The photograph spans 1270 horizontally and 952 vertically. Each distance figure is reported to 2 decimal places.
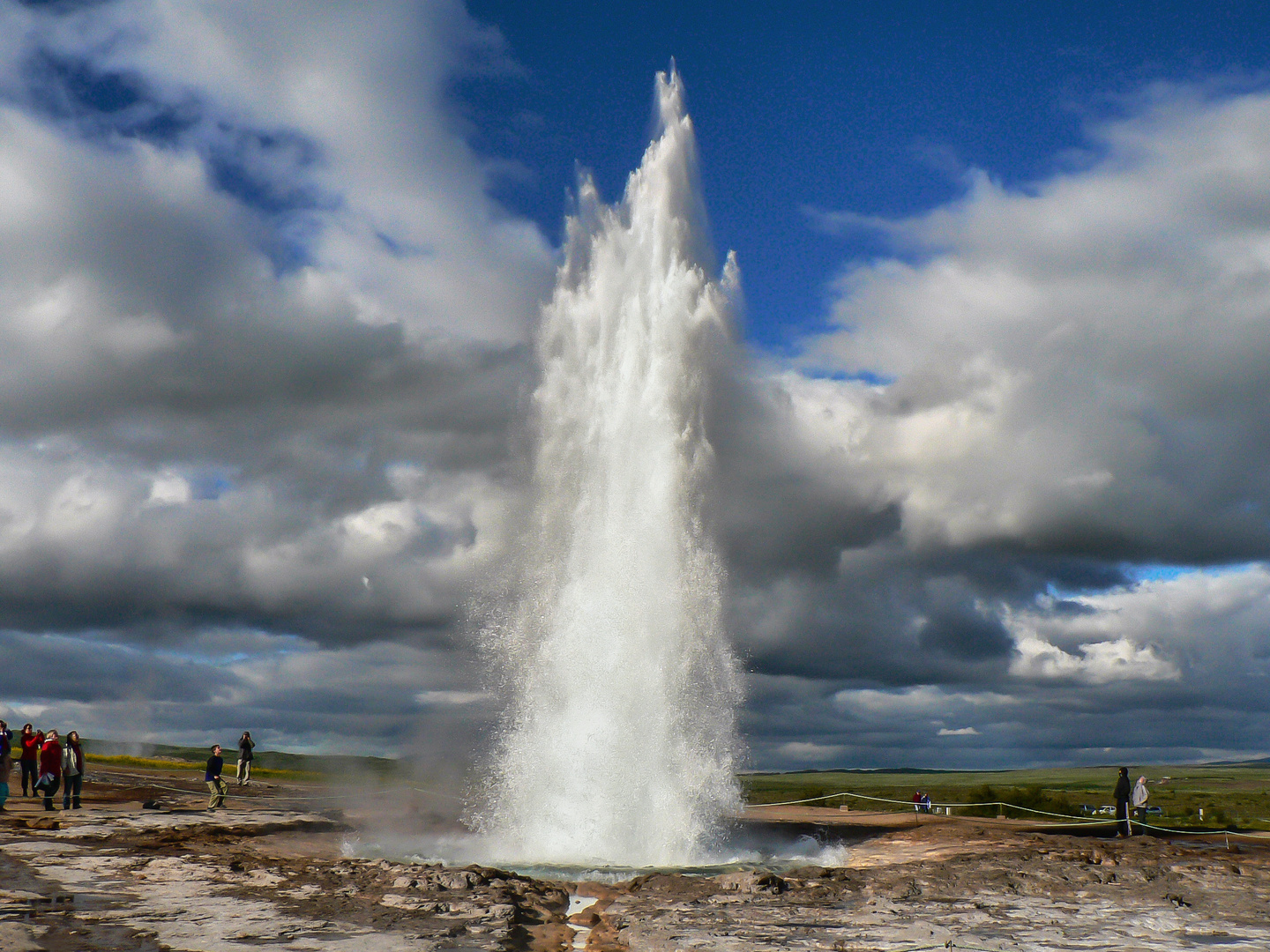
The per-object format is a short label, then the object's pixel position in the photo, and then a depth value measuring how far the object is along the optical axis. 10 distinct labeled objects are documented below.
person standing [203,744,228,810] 24.95
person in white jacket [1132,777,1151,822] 23.09
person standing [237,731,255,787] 28.52
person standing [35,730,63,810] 22.84
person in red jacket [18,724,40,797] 24.83
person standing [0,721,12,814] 21.66
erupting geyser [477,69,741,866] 19.34
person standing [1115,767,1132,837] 23.52
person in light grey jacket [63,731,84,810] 22.89
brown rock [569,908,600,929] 12.53
